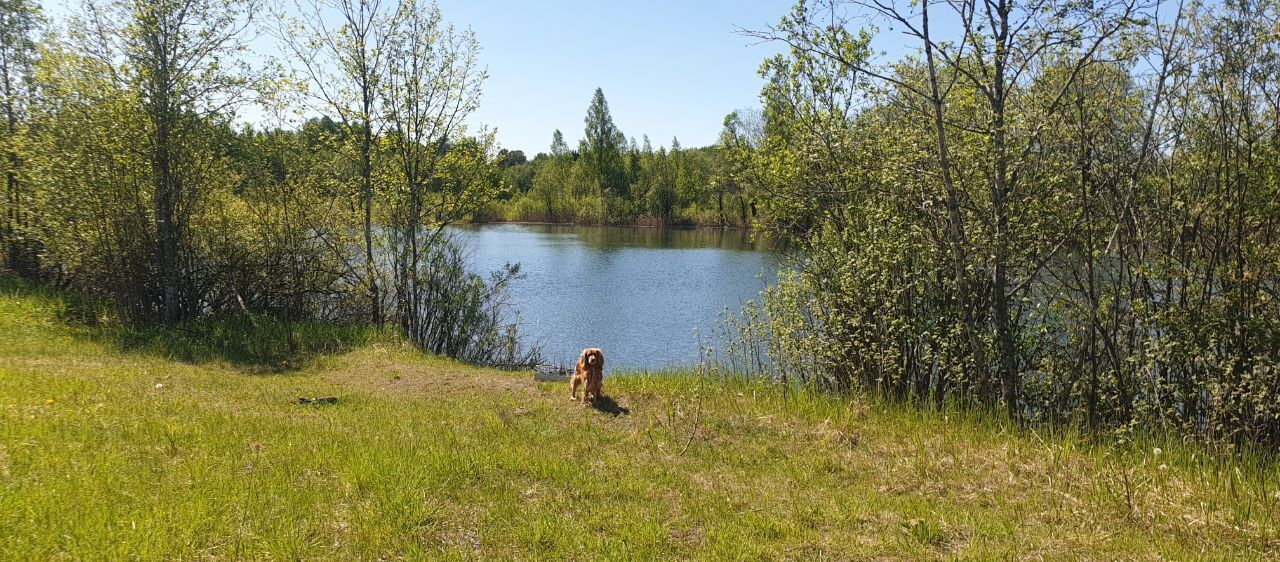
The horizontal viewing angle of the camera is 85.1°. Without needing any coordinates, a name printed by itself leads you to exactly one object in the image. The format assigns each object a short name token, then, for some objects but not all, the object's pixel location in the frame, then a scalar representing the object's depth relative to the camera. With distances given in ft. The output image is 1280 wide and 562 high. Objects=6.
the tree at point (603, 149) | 236.84
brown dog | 26.03
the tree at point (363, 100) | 43.80
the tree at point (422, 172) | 44.42
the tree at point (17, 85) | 49.29
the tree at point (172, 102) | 38.91
